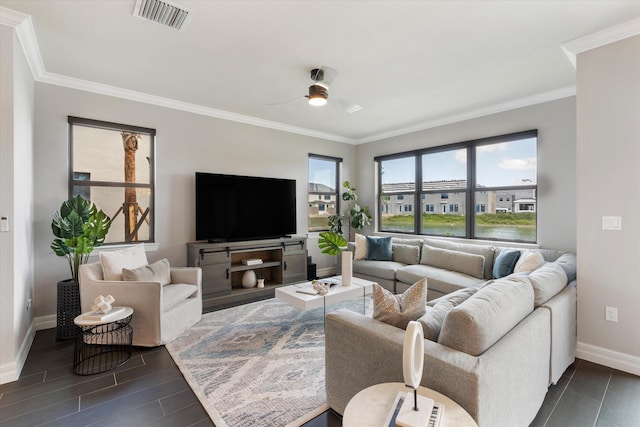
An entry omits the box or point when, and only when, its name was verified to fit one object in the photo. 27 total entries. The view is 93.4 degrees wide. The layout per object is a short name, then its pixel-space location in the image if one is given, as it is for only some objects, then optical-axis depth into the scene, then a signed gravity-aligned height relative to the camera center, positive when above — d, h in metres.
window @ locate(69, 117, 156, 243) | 3.65 +0.51
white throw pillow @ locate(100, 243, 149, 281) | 3.03 -0.52
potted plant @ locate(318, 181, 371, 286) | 5.93 -0.08
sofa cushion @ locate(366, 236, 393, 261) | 5.00 -0.62
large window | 4.24 +0.37
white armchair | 2.89 -0.84
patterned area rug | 2.04 -1.32
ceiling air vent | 2.21 +1.52
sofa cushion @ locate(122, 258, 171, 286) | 2.99 -0.64
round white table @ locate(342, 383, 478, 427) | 1.19 -0.83
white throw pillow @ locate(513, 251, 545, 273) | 3.37 -0.58
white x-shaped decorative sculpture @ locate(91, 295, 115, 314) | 2.62 -0.81
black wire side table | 2.54 -1.24
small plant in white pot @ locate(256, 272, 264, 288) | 4.64 -1.05
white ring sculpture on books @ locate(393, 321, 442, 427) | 1.13 -0.65
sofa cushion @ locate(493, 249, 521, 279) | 3.73 -0.64
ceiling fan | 3.10 +1.29
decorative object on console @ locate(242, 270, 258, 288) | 4.55 -1.01
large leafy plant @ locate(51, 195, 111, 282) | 3.07 -0.18
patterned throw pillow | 1.83 -0.58
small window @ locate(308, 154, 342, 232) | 5.85 +0.44
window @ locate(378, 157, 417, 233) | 5.64 +0.34
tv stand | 4.11 -0.80
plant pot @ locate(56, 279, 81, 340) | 3.06 -0.99
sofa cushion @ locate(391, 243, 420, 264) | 4.78 -0.67
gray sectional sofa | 1.40 -0.74
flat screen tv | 4.35 +0.08
